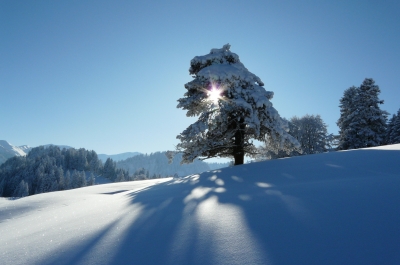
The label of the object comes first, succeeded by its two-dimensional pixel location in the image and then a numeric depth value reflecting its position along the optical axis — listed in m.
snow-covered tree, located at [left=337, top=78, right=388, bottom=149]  20.38
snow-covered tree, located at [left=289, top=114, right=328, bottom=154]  28.02
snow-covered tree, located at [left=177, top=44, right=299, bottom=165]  9.86
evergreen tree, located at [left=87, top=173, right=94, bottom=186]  88.96
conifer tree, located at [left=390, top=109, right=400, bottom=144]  21.87
